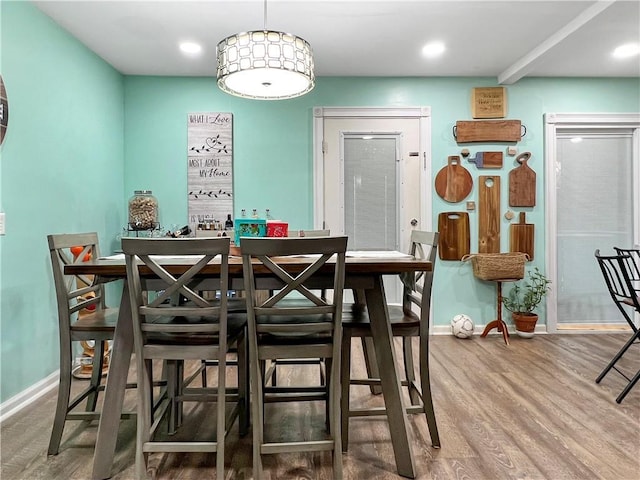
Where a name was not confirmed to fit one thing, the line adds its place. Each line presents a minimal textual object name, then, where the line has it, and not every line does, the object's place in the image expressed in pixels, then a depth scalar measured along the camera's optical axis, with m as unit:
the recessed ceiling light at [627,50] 3.41
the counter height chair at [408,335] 1.88
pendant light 2.00
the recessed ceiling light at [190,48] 3.35
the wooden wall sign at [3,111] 2.37
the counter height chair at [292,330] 1.54
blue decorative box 2.07
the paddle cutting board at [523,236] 4.12
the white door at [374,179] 4.12
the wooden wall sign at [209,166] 4.07
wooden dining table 1.73
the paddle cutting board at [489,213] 4.12
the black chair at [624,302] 2.47
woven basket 3.81
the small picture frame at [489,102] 4.12
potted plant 3.95
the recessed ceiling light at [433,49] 3.40
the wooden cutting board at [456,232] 4.12
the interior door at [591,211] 4.23
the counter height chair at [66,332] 1.91
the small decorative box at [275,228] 2.13
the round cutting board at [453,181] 4.12
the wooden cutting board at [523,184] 4.12
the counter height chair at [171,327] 1.54
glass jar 3.74
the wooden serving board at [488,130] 4.10
